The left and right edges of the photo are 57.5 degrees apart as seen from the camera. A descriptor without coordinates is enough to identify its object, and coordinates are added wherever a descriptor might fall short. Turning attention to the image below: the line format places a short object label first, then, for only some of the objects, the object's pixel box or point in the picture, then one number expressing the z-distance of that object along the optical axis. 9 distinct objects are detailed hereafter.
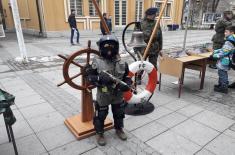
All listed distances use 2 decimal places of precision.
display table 4.28
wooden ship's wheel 2.77
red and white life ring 3.45
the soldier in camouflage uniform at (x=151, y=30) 4.50
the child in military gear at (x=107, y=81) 2.59
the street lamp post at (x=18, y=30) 6.59
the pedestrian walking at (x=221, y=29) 6.16
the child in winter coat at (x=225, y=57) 4.42
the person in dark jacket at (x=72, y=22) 11.39
